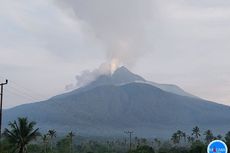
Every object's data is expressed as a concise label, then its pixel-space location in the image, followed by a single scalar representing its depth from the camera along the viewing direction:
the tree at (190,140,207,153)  93.35
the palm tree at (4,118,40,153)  65.44
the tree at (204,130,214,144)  190.96
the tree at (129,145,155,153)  99.04
